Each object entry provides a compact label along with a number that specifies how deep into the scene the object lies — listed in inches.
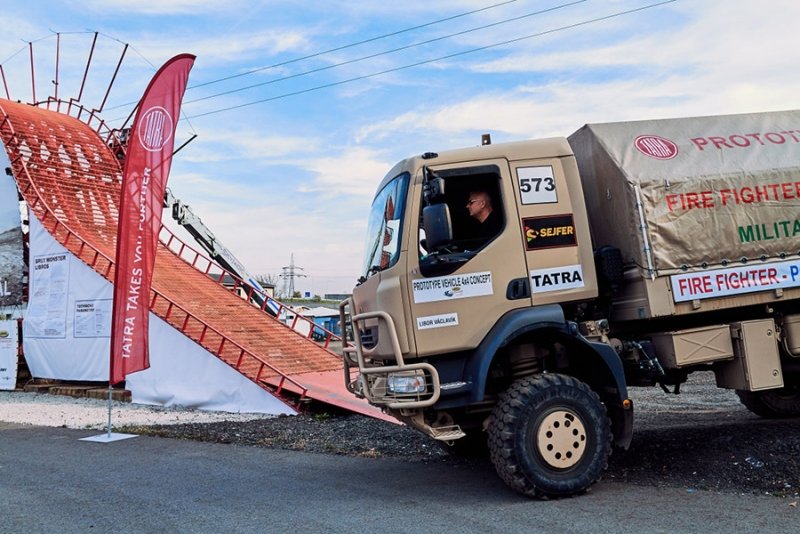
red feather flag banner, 425.7
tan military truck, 251.9
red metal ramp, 571.5
